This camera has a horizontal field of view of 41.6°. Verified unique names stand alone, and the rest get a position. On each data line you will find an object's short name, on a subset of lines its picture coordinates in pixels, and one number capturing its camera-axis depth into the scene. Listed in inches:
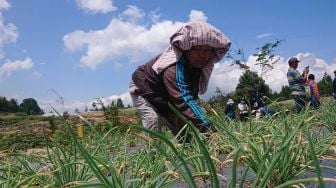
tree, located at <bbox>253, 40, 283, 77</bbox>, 773.8
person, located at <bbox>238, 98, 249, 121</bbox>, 430.9
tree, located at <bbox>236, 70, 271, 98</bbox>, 728.3
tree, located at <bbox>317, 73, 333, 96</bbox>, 1148.5
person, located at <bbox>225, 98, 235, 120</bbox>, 469.1
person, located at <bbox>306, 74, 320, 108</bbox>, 386.7
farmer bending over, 116.8
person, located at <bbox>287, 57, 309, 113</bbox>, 322.3
